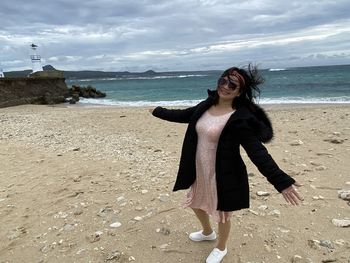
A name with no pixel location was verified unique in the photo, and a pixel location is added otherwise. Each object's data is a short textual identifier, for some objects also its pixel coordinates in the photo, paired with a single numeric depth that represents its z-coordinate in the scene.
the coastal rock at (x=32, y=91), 30.27
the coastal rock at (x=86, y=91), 44.90
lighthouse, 46.62
